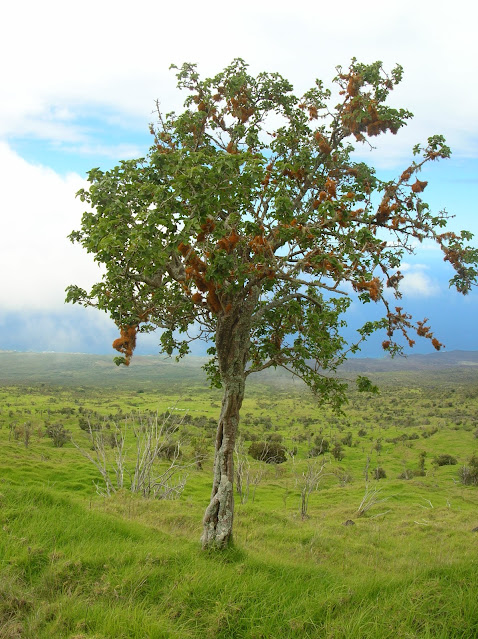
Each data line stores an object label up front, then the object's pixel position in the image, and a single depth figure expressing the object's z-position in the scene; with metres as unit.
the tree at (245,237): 8.68
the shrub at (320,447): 50.47
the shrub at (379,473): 42.81
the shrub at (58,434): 46.53
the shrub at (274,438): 54.42
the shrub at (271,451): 46.62
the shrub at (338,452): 49.04
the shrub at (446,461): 46.22
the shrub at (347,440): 56.60
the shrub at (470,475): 39.23
